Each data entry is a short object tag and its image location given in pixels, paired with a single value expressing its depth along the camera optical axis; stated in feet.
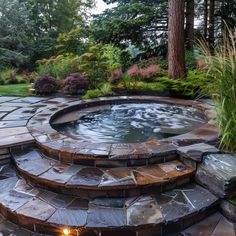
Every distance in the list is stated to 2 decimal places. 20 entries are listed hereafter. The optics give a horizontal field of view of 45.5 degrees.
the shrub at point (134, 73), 24.31
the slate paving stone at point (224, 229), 7.27
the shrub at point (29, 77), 29.71
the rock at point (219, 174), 8.02
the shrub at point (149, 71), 24.46
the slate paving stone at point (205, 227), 7.38
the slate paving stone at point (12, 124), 13.58
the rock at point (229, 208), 7.84
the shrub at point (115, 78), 23.80
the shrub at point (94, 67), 24.52
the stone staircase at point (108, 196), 7.32
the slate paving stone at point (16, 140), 10.96
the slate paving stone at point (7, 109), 17.07
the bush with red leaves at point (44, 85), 23.07
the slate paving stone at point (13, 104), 18.66
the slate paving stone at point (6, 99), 20.49
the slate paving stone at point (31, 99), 20.34
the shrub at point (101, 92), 21.11
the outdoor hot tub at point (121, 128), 9.65
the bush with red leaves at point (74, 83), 22.72
